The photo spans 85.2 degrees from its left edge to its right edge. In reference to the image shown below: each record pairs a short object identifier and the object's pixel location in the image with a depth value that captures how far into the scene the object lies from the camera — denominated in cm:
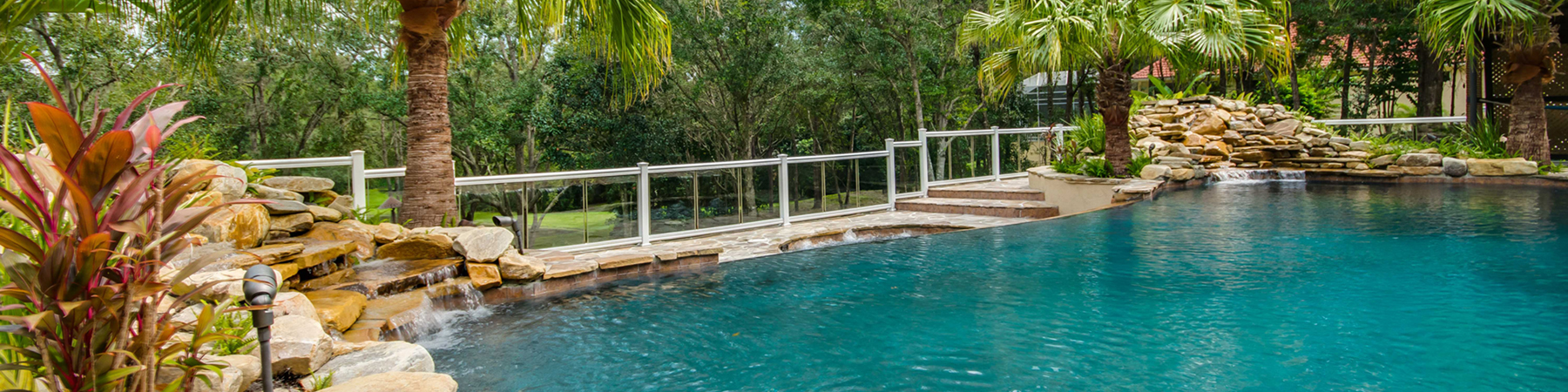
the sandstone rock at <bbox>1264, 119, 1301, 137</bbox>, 1503
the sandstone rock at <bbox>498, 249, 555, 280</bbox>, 686
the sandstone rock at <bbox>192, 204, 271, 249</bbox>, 582
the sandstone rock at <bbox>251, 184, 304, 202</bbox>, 677
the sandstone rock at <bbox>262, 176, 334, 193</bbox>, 712
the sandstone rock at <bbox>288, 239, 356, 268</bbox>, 596
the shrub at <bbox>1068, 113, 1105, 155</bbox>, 1448
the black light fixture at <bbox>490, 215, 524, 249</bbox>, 758
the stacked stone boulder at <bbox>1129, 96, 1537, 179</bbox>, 1366
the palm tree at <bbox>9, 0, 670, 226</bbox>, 752
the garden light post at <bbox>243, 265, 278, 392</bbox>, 300
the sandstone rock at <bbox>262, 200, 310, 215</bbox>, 657
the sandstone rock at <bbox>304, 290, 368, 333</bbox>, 514
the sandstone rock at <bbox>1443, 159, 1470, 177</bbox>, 1320
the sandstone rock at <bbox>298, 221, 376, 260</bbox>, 669
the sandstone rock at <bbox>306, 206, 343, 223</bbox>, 693
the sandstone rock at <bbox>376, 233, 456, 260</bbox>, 691
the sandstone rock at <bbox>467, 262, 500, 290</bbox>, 667
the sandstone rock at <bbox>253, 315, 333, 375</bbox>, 396
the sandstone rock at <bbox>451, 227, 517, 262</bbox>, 687
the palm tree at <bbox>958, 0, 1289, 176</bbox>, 1155
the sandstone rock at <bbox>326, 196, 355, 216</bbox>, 736
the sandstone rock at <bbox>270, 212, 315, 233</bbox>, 654
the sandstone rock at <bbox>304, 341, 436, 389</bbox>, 413
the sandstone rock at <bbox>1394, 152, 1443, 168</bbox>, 1350
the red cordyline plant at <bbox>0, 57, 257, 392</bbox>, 212
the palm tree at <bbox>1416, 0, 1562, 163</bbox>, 1262
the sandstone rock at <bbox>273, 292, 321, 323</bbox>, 465
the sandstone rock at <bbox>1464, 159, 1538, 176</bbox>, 1273
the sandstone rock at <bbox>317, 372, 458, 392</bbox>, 356
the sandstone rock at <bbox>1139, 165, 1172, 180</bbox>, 1316
